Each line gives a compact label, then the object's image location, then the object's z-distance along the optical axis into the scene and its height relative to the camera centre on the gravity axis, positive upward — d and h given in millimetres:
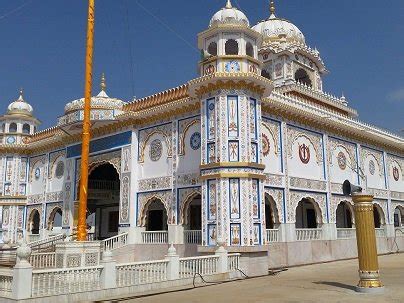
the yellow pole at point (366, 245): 9062 -422
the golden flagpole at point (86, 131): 13367 +3081
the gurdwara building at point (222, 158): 13789 +2841
